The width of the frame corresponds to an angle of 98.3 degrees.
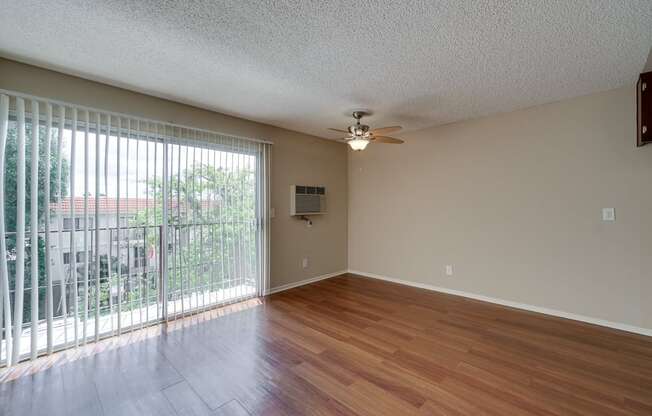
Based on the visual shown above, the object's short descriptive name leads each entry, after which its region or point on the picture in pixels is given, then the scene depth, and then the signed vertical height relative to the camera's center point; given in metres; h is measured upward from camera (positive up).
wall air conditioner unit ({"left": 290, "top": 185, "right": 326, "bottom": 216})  4.43 +0.13
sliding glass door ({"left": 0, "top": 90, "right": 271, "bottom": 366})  2.30 -0.14
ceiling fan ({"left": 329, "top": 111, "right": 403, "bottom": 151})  3.37 +0.85
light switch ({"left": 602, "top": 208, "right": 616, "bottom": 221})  2.96 -0.08
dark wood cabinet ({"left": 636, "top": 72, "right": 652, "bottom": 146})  2.50 +0.91
